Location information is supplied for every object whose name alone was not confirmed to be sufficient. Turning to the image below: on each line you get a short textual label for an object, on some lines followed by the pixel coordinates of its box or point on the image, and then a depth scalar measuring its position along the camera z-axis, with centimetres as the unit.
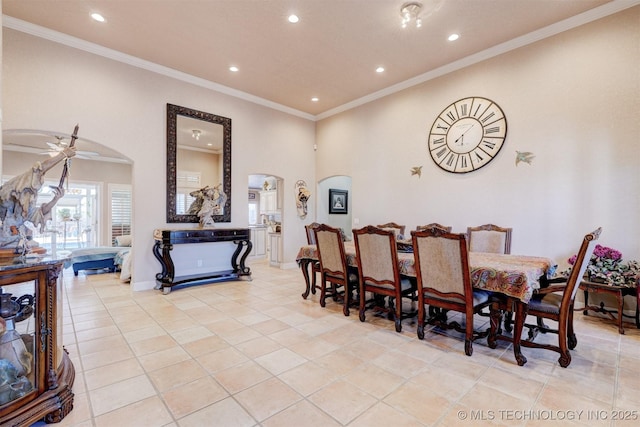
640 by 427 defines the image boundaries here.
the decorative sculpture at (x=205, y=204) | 526
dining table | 236
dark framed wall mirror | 504
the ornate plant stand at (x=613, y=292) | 304
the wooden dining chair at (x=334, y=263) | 356
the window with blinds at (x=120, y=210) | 866
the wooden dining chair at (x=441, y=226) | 452
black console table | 468
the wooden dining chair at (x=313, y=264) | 428
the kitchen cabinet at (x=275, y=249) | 688
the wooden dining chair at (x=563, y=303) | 226
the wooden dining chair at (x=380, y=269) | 305
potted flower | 311
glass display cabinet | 164
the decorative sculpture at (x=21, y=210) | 185
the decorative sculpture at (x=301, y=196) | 688
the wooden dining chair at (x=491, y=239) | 383
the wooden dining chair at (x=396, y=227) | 517
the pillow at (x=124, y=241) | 690
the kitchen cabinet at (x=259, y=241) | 786
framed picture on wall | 761
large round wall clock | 434
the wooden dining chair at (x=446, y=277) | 254
